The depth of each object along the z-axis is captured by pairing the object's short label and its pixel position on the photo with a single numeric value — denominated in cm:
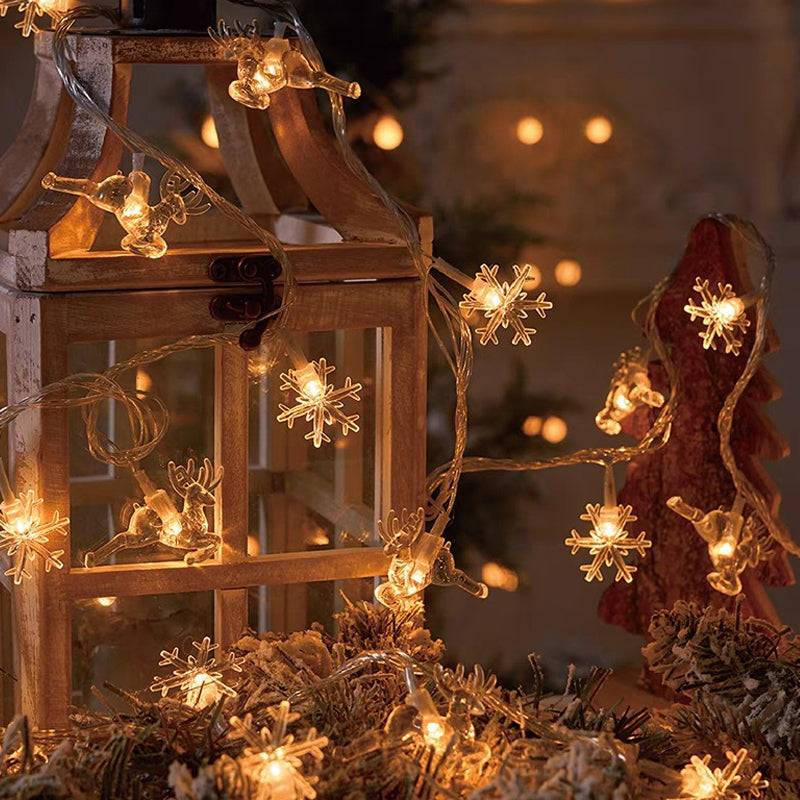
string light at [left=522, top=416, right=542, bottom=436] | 205
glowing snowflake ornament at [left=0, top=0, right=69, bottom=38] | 156
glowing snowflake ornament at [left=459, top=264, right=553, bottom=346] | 159
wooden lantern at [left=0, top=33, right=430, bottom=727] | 156
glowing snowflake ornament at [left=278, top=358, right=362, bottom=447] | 158
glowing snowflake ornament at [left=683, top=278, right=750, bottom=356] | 169
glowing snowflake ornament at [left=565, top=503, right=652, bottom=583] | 167
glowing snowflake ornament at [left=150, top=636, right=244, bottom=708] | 155
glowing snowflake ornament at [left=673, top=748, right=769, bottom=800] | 148
